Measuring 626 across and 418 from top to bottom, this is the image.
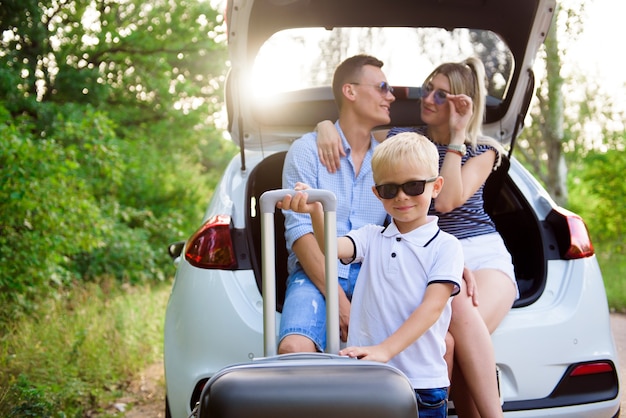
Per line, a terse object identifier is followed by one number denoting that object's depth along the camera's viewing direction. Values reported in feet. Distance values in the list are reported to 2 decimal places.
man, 9.20
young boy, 7.96
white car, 9.23
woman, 8.73
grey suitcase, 6.18
